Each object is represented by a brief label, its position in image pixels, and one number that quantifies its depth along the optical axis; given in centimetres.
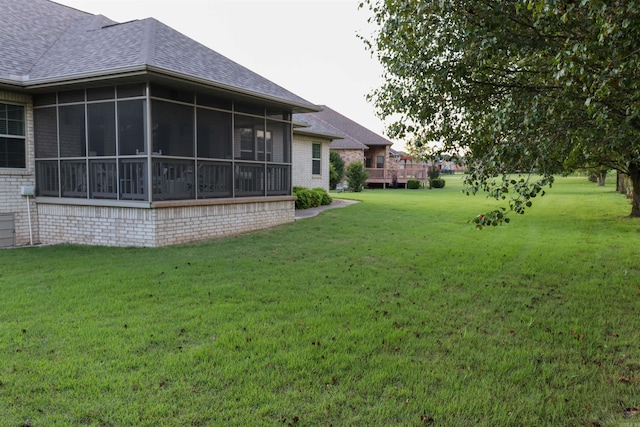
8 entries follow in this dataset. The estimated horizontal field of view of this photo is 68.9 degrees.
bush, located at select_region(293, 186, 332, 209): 1708
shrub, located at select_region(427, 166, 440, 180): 4161
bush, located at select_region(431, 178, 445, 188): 3966
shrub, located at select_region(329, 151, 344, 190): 2869
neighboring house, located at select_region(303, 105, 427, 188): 3522
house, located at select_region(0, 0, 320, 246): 973
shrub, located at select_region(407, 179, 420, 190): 3747
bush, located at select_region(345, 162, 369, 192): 2903
